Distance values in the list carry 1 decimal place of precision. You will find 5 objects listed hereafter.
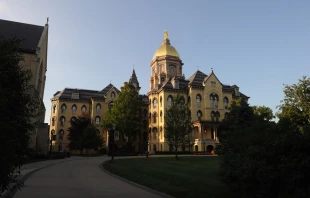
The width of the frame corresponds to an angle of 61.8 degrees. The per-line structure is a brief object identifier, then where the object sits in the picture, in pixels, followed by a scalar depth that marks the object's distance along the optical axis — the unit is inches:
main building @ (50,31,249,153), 2187.5
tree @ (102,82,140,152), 2030.0
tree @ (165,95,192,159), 1391.5
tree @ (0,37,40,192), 208.2
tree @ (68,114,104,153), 1958.7
